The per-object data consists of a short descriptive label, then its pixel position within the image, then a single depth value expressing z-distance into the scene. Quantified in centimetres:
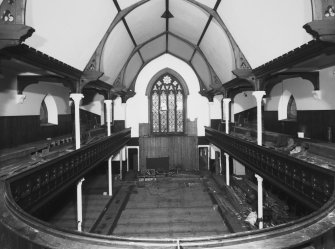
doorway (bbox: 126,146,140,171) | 2069
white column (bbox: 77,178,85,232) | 978
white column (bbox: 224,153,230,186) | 1580
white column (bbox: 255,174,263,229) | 963
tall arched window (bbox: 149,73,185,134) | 2128
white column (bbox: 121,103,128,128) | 2049
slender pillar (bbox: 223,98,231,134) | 1475
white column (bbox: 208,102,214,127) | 2092
